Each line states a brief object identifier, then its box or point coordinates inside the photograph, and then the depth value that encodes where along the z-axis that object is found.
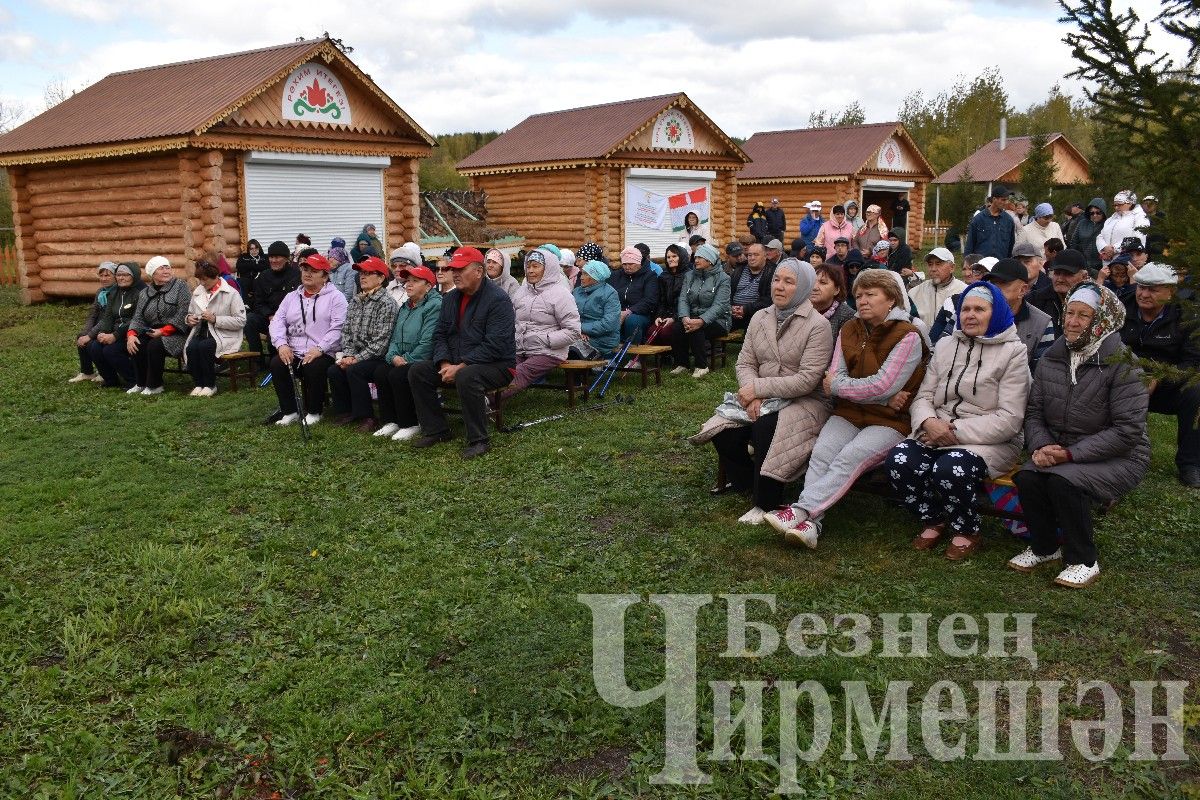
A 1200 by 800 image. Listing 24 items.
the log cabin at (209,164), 14.82
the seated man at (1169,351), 6.16
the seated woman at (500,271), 8.55
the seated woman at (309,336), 8.62
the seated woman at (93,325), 10.61
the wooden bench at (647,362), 9.56
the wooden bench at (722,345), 10.60
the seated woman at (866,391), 5.27
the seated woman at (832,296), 6.07
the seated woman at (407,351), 7.97
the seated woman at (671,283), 10.84
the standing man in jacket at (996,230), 11.57
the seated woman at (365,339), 8.30
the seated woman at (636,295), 10.53
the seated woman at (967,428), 5.06
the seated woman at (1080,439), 4.70
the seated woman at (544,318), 8.52
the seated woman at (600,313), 9.43
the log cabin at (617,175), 21.02
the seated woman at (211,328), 9.91
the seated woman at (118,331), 10.34
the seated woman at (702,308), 10.26
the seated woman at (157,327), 10.05
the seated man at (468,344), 7.65
